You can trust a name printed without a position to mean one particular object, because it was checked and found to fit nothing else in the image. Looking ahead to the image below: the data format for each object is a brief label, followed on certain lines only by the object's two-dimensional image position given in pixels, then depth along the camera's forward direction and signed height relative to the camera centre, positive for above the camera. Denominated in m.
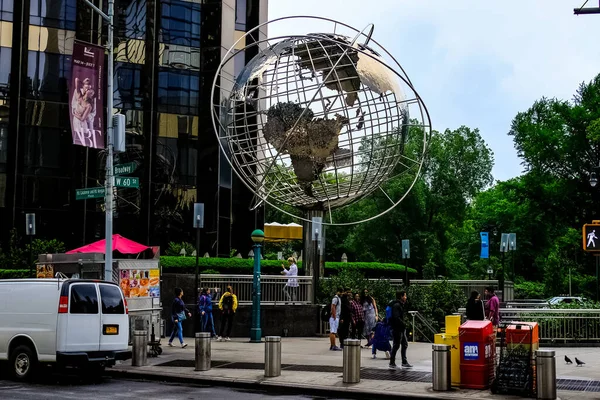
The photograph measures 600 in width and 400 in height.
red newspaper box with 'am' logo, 13.55 -1.61
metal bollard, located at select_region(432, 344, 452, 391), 13.49 -1.83
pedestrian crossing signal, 14.21 +0.47
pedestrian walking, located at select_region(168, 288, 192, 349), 20.95 -1.41
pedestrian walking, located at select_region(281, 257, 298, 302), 26.45 -0.98
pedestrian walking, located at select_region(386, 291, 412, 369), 16.95 -1.42
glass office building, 37.72 +6.75
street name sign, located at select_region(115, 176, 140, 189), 18.55 +1.83
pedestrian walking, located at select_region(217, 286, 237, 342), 24.19 -1.48
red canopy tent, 23.30 +0.33
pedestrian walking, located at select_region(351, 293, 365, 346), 20.94 -1.53
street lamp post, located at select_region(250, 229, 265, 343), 23.36 -1.09
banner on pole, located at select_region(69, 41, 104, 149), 18.72 +3.95
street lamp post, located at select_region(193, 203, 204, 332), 25.70 +1.33
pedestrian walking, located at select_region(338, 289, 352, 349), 20.34 -1.46
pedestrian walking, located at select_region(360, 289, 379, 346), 22.41 -1.46
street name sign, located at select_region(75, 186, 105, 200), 18.89 +1.59
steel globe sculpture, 21.94 +4.15
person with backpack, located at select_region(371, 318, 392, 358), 18.80 -1.83
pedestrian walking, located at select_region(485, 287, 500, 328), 21.81 -1.31
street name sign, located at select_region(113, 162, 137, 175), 18.56 +2.17
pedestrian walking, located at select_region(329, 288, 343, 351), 21.58 -1.58
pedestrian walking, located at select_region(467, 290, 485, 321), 18.80 -1.09
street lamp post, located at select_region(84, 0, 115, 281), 18.70 +2.13
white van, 15.07 -1.33
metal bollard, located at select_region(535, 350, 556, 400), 12.48 -1.80
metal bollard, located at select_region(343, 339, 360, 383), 14.54 -1.91
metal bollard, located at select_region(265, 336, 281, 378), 15.43 -1.96
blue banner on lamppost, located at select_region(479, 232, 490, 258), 39.72 +0.93
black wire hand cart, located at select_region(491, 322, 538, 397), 12.92 -1.67
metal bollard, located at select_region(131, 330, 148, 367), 17.58 -2.06
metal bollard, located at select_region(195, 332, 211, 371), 16.67 -1.99
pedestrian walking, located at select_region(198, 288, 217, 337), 22.97 -1.47
